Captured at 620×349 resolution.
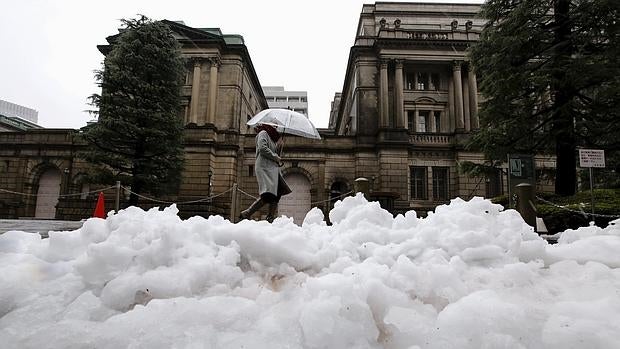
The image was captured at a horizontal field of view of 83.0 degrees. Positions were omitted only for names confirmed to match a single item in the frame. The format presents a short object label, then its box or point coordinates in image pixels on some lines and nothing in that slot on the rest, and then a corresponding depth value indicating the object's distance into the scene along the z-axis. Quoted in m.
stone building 24.09
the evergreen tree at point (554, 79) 10.79
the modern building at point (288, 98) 90.56
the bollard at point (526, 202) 7.43
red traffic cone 10.12
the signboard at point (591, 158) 8.84
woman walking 6.36
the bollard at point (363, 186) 8.84
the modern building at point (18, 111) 64.93
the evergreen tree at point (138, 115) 18.03
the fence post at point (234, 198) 10.59
